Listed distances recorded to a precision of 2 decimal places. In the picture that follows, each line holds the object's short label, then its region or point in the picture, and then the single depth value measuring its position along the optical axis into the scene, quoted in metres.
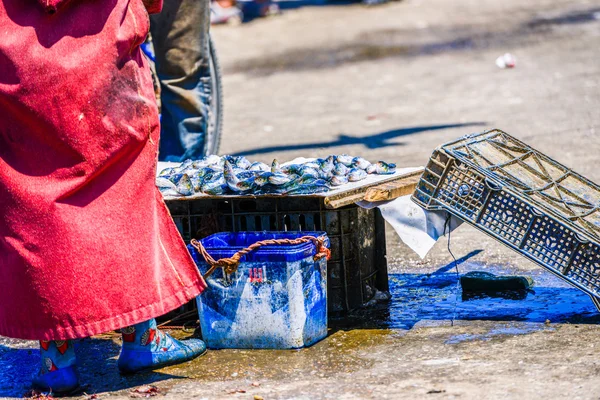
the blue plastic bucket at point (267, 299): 8.31
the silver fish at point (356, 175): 8.98
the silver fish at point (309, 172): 8.81
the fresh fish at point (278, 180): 8.66
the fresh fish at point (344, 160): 9.27
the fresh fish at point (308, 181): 8.73
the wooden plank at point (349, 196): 8.37
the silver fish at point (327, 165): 9.02
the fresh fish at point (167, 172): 9.52
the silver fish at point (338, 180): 8.83
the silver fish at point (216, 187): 8.83
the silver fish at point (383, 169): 9.34
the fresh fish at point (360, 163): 9.30
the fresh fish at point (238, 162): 9.34
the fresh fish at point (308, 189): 8.62
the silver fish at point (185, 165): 9.62
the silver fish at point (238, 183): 8.77
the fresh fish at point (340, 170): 9.02
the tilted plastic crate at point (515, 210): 8.27
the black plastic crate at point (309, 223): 8.92
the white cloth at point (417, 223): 8.63
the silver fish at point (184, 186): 8.96
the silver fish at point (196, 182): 9.02
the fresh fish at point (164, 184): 9.09
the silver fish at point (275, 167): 8.88
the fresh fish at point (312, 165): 8.98
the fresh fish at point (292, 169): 8.95
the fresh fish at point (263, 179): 8.70
